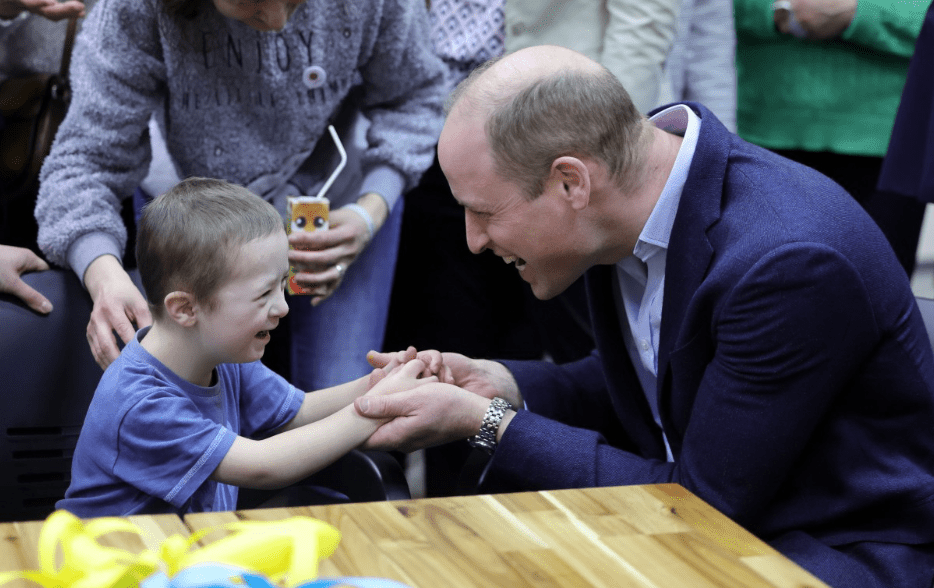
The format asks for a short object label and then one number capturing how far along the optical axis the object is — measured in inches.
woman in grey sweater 76.7
